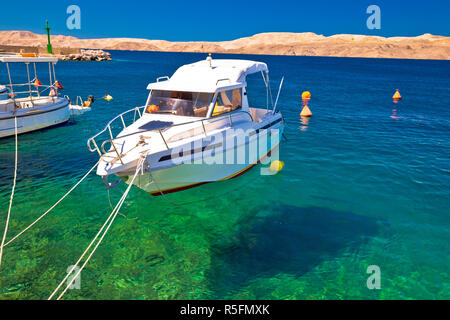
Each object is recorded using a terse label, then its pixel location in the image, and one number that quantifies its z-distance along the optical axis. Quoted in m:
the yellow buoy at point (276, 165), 13.39
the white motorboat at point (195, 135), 8.83
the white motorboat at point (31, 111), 16.86
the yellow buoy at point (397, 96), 33.88
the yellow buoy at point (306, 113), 24.25
